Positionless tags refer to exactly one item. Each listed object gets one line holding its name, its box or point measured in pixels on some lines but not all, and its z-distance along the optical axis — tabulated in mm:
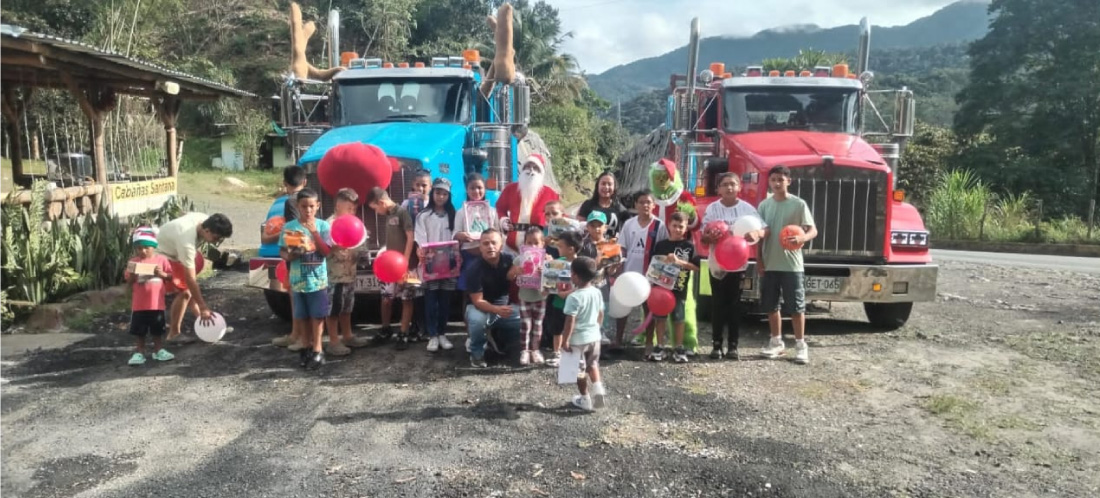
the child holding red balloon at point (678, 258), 5844
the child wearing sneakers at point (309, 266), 5789
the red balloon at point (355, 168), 6383
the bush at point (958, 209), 20297
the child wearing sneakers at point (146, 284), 5949
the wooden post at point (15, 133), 11953
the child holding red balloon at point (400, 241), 6156
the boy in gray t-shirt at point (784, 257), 6188
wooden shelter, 7895
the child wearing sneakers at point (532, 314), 5840
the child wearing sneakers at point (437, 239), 6305
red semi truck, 6926
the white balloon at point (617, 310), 5707
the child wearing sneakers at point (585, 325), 4816
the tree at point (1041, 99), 27328
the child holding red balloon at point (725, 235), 5957
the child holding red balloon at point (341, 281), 6066
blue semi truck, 7785
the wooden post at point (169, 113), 12734
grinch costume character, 6199
